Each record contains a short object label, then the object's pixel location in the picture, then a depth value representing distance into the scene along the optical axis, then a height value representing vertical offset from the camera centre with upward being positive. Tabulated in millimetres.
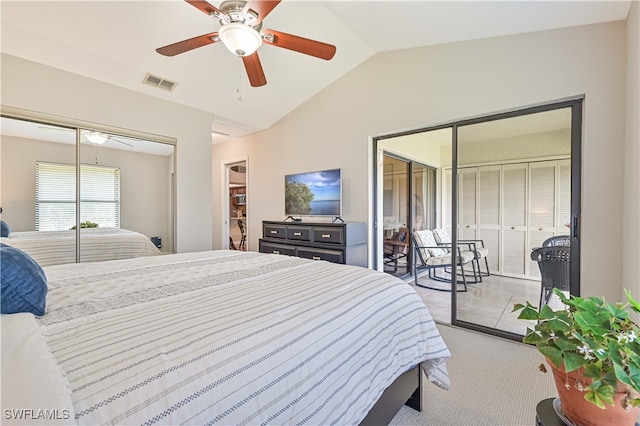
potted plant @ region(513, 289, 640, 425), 656 -354
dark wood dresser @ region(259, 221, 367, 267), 3449 -384
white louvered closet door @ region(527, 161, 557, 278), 2709 +92
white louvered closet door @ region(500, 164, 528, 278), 3027 -42
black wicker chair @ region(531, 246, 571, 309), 2542 -507
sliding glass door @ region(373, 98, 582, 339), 2511 +99
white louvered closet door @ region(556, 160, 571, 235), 2492 +131
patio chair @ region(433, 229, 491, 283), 3321 -474
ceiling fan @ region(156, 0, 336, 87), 1837 +1265
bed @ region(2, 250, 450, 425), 617 -380
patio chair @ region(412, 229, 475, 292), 4164 -613
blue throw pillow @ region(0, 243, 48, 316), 896 -250
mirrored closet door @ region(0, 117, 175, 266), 2672 +188
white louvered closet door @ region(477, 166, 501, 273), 3189 +67
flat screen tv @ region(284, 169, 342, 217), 3838 +263
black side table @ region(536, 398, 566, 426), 793 -588
